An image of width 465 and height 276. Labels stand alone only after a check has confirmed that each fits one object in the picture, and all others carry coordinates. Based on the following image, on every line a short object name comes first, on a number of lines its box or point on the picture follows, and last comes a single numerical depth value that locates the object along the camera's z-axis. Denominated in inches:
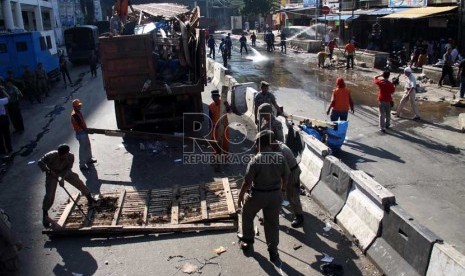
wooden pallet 246.8
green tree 2234.3
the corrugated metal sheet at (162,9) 606.4
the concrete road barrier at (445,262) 154.0
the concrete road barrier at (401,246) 174.2
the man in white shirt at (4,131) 411.2
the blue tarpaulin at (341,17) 1111.5
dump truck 401.7
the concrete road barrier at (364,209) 210.4
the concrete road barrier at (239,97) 545.6
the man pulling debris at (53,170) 252.5
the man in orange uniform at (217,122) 344.5
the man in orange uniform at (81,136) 354.6
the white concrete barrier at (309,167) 294.1
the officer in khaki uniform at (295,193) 238.0
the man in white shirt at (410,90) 474.9
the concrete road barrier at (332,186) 253.6
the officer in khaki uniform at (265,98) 360.2
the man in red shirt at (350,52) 922.1
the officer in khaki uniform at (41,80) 693.9
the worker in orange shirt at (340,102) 397.5
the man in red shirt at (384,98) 430.3
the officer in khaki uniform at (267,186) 201.8
